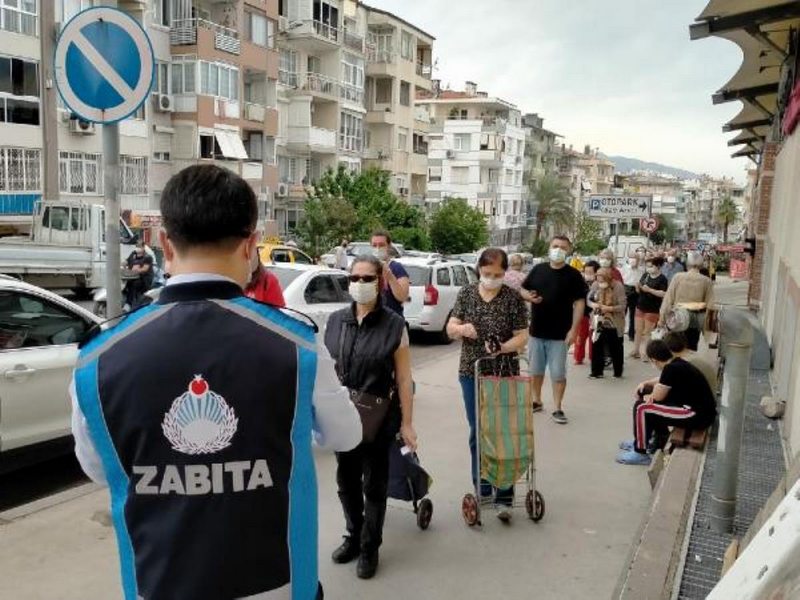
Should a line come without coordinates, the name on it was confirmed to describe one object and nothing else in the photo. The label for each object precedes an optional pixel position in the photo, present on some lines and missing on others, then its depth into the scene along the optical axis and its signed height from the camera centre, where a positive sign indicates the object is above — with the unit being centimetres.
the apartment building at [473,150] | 6800 +556
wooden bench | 572 -172
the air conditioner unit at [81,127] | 2684 +259
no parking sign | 423 +78
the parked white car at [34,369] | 531 -127
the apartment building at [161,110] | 2509 +370
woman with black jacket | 424 -105
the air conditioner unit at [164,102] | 3130 +416
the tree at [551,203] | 7469 +96
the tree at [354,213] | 2927 -26
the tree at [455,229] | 4669 -123
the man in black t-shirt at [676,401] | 569 -144
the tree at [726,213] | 11925 +90
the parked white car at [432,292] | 1322 -152
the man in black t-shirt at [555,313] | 718 -98
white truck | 1692 -124
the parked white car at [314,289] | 962 -113
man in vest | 161 -48
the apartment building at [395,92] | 4884 +789
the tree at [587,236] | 6525 -209
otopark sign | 1362 +16
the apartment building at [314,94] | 4019 +625
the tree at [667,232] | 10544 -250
